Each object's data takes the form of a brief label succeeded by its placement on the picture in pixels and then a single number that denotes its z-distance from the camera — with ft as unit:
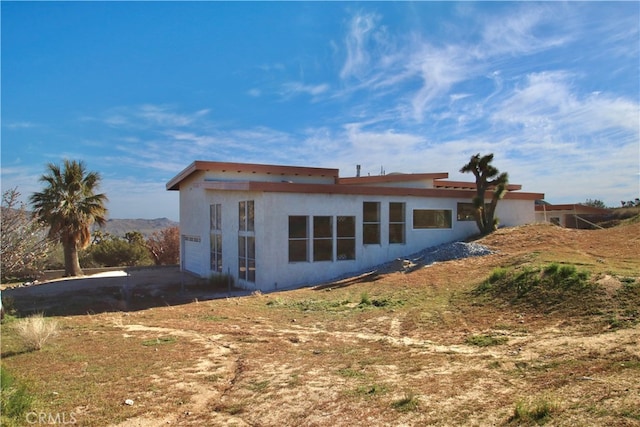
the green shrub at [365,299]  44.23
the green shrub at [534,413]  14.92
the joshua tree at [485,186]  76.59
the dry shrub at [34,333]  28.43
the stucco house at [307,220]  60.39
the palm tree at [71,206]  80.59
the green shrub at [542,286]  33.83
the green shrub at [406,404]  17.39
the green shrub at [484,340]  27.61
